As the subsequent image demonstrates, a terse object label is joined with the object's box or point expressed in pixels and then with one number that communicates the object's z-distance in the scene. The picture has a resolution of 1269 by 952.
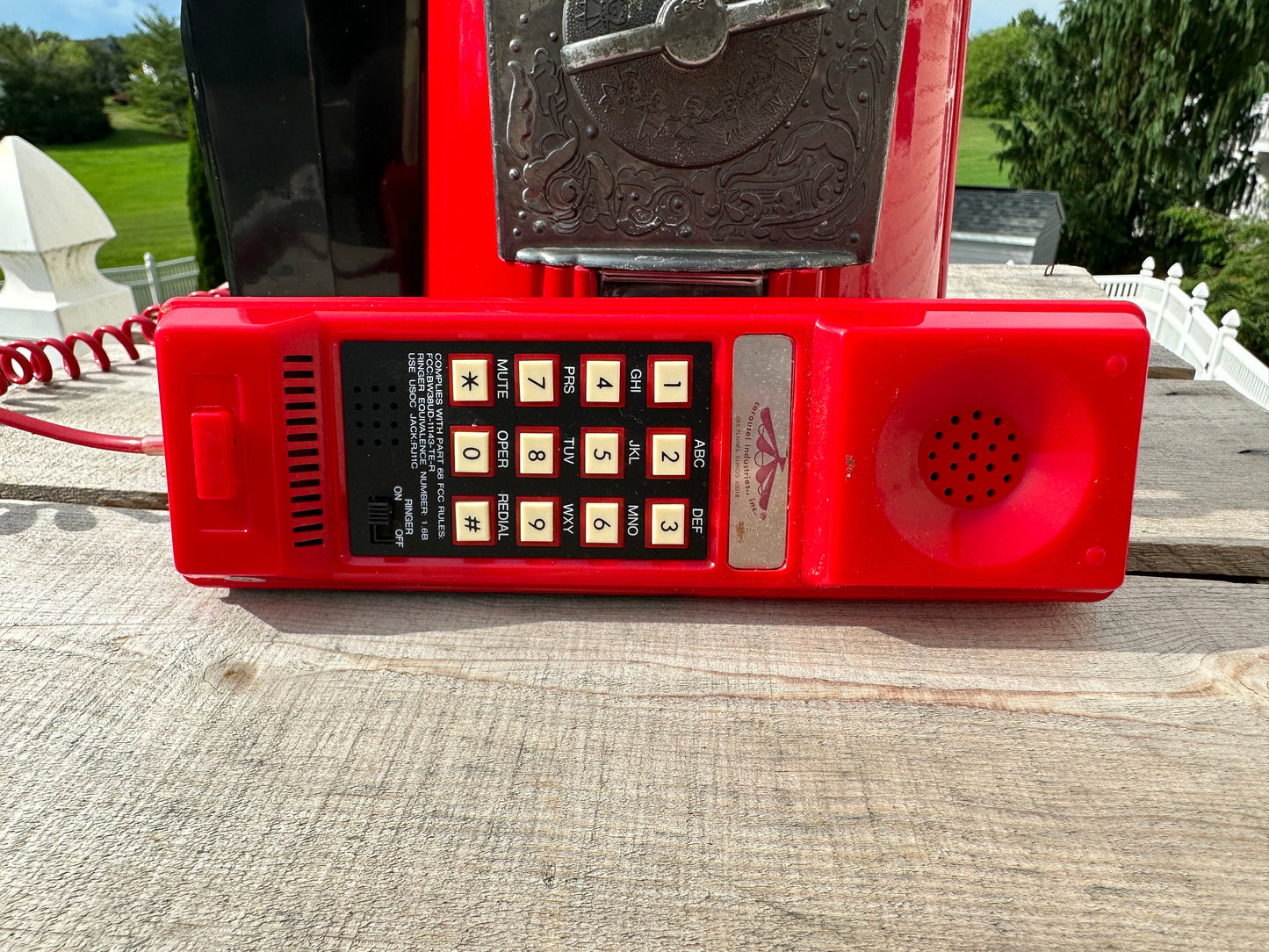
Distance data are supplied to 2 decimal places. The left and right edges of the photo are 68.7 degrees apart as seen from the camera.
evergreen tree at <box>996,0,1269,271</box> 12.20
